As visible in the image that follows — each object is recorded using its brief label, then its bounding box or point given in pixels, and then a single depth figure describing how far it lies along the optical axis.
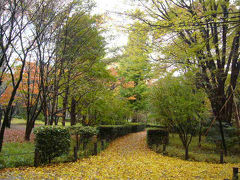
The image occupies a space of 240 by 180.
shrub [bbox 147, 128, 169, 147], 11.56
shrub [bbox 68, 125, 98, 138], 8.69
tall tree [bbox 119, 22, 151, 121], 7.70
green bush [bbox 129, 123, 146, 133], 20.26
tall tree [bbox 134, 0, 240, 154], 8.61
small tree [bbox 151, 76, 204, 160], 9.00
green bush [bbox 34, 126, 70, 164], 6.28
